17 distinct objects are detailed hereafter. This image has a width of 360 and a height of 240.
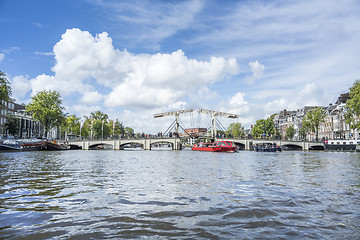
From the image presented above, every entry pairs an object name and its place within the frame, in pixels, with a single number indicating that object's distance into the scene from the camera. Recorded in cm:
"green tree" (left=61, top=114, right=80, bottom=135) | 9775
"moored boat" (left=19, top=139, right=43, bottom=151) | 5087
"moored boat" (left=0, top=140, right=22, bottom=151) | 4322
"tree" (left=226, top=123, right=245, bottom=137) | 13269
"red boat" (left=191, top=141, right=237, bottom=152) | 5766
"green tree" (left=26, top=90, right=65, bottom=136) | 6050
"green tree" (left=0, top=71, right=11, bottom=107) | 3787
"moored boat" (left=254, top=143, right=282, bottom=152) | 6281
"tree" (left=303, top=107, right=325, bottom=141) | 7431
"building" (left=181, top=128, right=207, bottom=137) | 7056
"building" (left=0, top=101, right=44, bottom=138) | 7531
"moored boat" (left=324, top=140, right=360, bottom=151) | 6128
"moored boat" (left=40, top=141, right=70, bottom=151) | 5552
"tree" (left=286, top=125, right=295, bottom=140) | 10739
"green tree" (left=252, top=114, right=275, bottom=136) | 11402
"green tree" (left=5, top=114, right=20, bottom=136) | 7625
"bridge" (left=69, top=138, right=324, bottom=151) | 7685
